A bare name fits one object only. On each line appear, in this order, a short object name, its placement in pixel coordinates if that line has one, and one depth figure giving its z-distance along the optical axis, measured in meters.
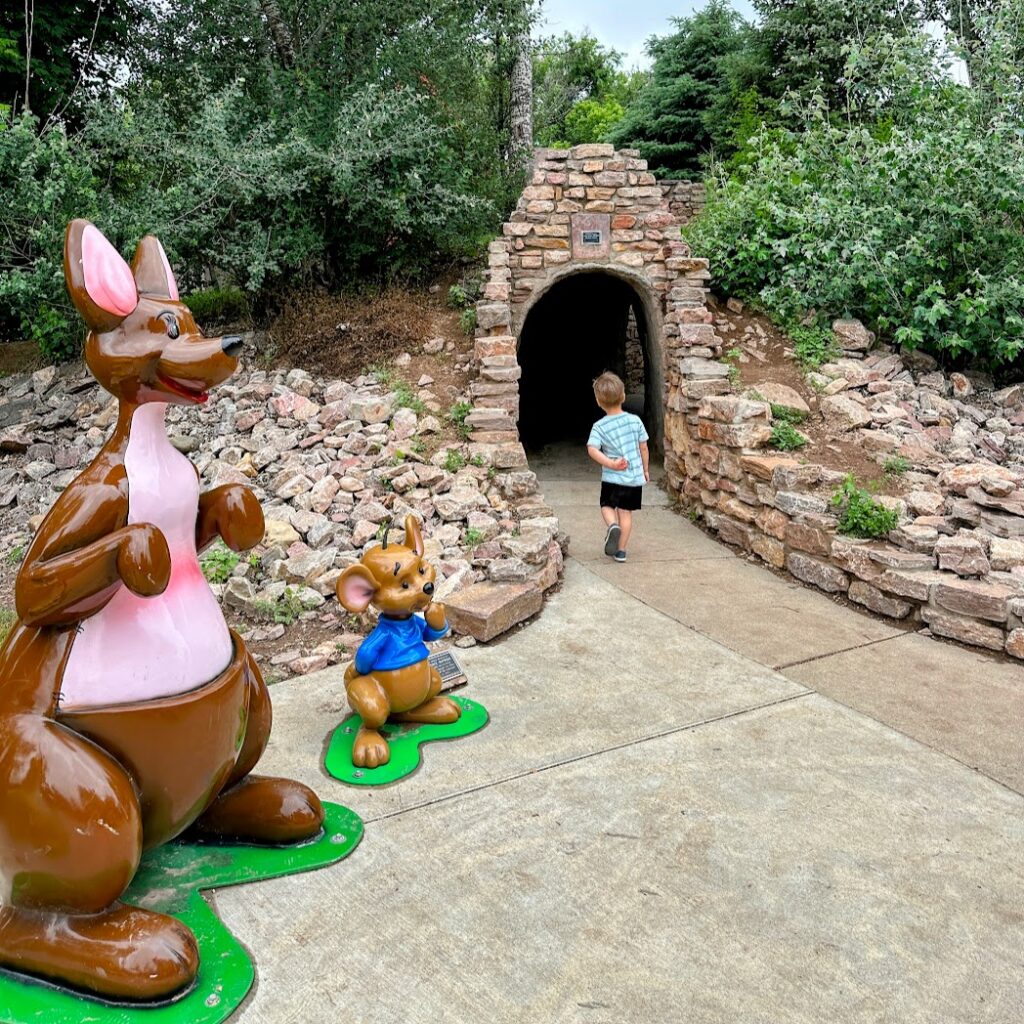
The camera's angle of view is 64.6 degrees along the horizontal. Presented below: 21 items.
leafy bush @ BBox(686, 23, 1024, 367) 6.54
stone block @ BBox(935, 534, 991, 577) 4.52
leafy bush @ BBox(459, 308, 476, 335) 7.92
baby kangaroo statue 3.06
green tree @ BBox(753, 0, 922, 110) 13.08
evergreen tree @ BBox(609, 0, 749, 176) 14.95
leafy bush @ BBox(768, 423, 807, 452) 6.17
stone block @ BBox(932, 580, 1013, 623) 4.21
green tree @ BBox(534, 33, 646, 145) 22.81
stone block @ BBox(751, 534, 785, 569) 5.70
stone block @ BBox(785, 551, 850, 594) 5.16
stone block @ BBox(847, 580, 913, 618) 4.71
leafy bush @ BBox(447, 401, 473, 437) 6.62
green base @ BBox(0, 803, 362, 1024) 1.85
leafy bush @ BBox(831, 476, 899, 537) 5.02
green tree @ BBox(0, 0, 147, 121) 8.69
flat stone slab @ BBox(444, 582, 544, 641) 4.25
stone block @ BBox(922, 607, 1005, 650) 4.25
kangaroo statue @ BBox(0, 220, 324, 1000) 1.85
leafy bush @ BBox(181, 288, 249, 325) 9.04
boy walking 5.60
